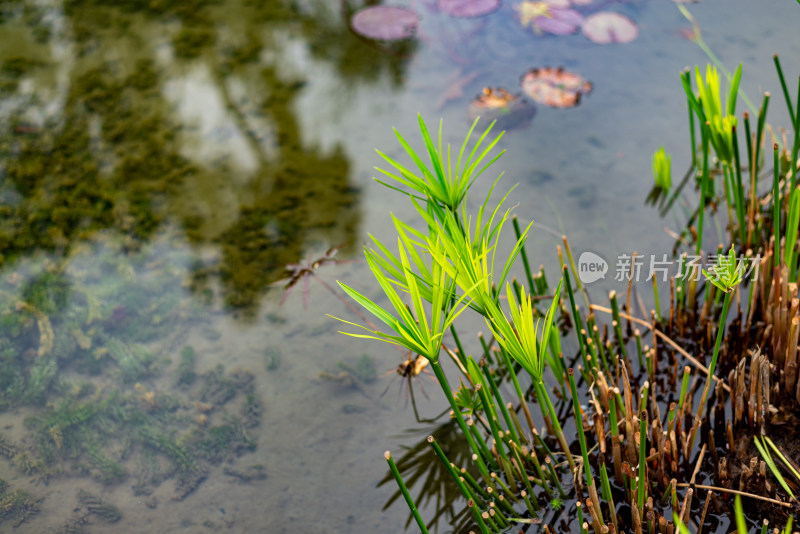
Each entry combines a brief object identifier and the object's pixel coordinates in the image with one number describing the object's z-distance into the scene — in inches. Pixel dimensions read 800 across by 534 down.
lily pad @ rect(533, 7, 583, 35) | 141.6
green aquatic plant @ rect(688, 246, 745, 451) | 49.2
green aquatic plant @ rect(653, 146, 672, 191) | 95.9
